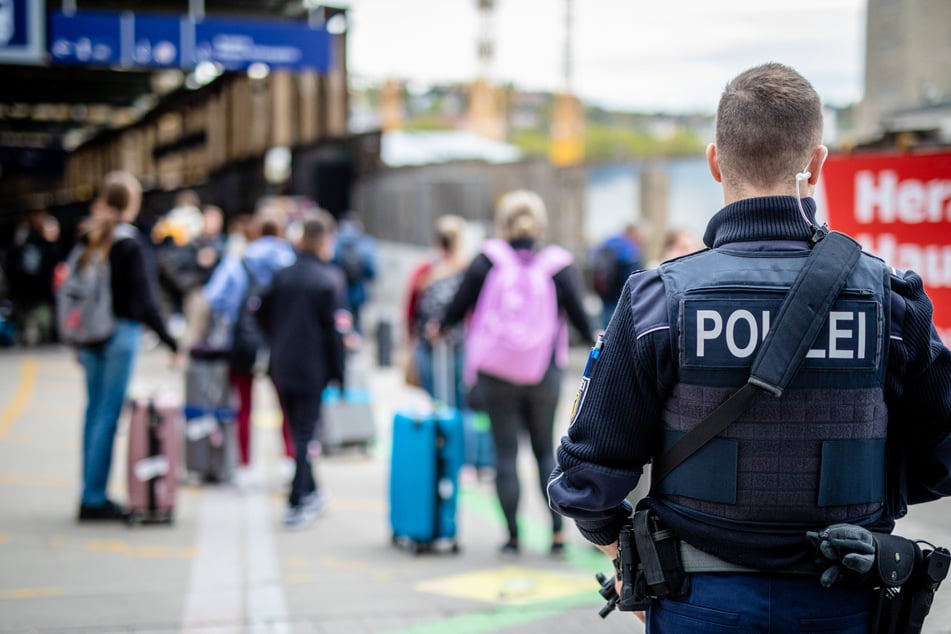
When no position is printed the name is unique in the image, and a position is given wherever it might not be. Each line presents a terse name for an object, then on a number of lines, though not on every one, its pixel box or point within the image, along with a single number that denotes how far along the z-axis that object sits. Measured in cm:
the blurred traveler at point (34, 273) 1764
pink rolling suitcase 711
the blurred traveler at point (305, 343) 728
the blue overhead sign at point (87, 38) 1702
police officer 236
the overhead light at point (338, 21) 2212
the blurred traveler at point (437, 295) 840
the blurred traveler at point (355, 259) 1453
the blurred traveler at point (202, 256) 1202
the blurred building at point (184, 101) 1744
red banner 500
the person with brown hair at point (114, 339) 711
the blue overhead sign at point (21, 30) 1338
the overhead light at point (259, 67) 1764
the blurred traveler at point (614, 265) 1365
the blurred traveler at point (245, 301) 830
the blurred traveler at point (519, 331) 629
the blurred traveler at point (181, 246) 1316
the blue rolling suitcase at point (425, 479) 660
